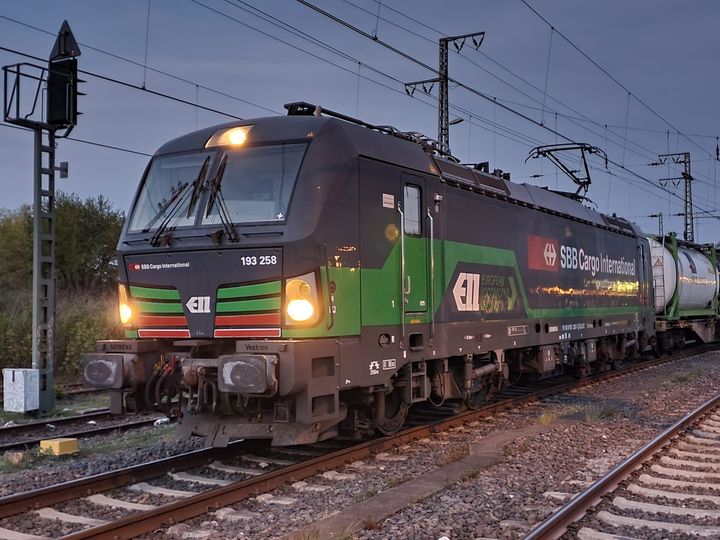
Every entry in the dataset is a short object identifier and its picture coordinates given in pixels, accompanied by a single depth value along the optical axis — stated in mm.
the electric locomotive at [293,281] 6953
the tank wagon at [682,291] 21859
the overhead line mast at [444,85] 19953
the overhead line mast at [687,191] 39844
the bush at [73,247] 33125
